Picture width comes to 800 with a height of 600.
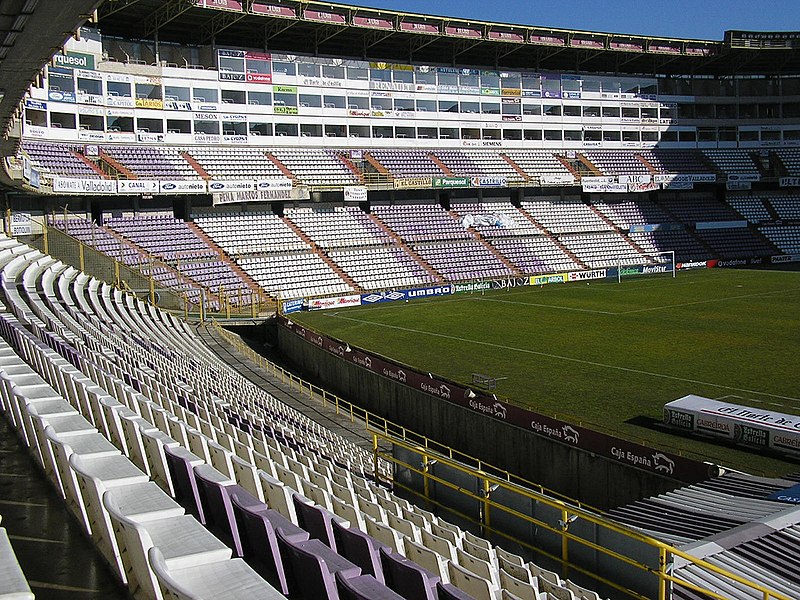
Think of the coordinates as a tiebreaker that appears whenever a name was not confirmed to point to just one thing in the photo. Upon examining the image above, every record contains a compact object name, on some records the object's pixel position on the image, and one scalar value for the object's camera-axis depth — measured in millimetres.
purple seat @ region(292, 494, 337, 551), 6609
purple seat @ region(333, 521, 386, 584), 5984
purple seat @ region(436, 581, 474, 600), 5137
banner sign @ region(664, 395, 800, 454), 17422
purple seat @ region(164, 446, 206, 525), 6414
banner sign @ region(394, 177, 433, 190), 57169
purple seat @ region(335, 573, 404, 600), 4508
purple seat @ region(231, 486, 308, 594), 5391
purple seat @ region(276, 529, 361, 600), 4844
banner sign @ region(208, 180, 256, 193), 50228
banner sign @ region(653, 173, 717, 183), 66750
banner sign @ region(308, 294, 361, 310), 45659
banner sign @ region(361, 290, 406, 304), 47688
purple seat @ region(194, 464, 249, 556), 5879
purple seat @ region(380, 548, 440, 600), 5406
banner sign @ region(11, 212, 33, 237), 40438
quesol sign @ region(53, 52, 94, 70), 48250
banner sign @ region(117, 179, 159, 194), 46281
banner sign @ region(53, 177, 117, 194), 42812
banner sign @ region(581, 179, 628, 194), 64500
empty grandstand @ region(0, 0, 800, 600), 6887
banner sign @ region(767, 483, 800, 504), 12516
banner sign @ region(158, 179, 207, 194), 48344
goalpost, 57969
